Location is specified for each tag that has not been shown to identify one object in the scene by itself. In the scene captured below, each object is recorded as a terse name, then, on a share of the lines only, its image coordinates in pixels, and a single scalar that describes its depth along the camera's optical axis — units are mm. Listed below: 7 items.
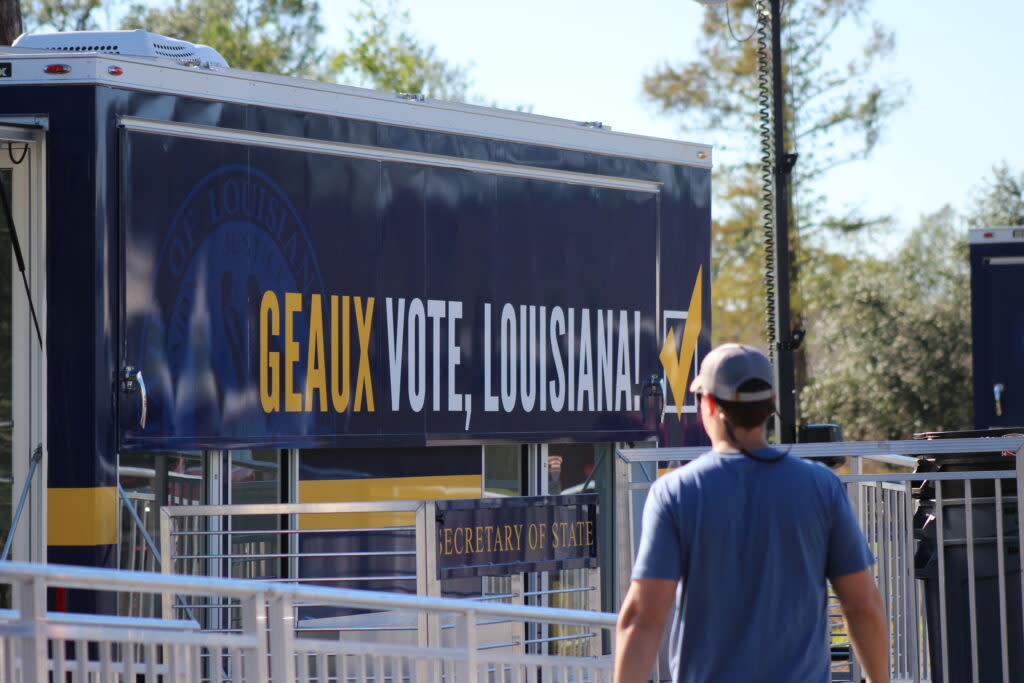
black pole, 27516
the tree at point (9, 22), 25266
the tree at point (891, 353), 60406
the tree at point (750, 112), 62719
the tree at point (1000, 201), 63625
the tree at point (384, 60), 60812
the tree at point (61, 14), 60625
